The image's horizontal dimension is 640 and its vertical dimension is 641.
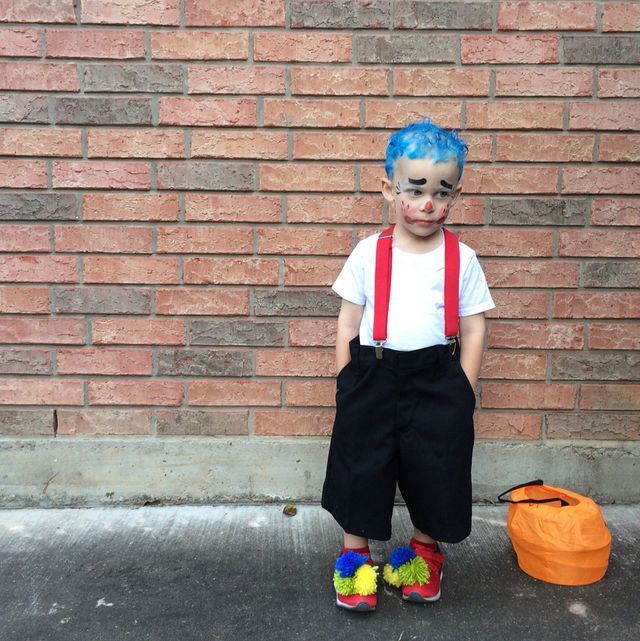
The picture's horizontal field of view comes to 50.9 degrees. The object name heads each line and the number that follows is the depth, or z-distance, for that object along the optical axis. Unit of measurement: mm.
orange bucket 2533
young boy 2287
